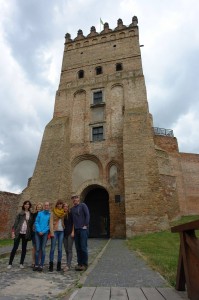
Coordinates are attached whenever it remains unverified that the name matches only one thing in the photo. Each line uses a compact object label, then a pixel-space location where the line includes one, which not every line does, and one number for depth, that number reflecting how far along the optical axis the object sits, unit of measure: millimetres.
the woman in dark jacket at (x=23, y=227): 6371
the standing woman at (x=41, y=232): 5922
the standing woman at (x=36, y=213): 6313
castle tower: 14445
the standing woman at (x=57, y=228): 6145
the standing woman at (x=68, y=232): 6164
